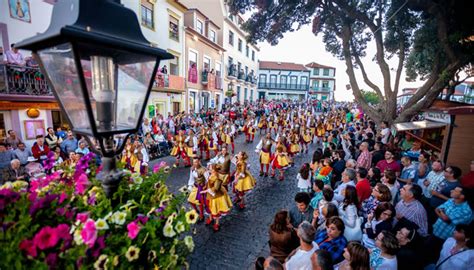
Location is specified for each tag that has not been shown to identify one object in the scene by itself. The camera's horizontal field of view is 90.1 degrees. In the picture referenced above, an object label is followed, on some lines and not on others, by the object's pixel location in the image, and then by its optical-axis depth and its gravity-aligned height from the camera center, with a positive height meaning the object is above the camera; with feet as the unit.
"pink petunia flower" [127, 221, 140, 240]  5.06 -2.85
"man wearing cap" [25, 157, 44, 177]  21.04 -6.76
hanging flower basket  4.58 -2.92
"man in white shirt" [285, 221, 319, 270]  10.32 -6.55
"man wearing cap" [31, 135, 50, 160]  26.32 -6.22
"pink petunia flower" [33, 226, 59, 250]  4.43 -2.74
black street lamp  5.07 +0.72
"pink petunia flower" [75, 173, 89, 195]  6.53 -2.48
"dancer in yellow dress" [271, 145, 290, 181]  30.08 -7.39
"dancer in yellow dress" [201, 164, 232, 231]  18.86 -7.95
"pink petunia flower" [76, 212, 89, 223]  5.03 -2.60
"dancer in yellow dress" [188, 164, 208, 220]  19.80 -7.63
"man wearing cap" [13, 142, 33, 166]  24.94 -6.38
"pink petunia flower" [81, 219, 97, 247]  4.65 -2.73
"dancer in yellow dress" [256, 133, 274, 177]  31.22 -6.64
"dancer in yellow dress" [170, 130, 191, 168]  35.58 -7.52
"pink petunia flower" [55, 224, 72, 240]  4.73 -2.75
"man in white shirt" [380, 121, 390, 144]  34.83 -4.09
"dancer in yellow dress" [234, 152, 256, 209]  22.57 -7.66
